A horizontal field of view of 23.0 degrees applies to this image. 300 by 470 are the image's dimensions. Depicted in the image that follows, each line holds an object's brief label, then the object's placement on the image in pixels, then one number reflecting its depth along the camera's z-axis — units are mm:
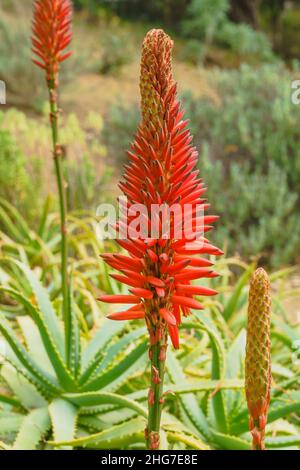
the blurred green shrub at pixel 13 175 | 4449
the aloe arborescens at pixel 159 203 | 1121
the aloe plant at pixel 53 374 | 2141
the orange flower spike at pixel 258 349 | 1114
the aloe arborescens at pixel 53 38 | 1965
